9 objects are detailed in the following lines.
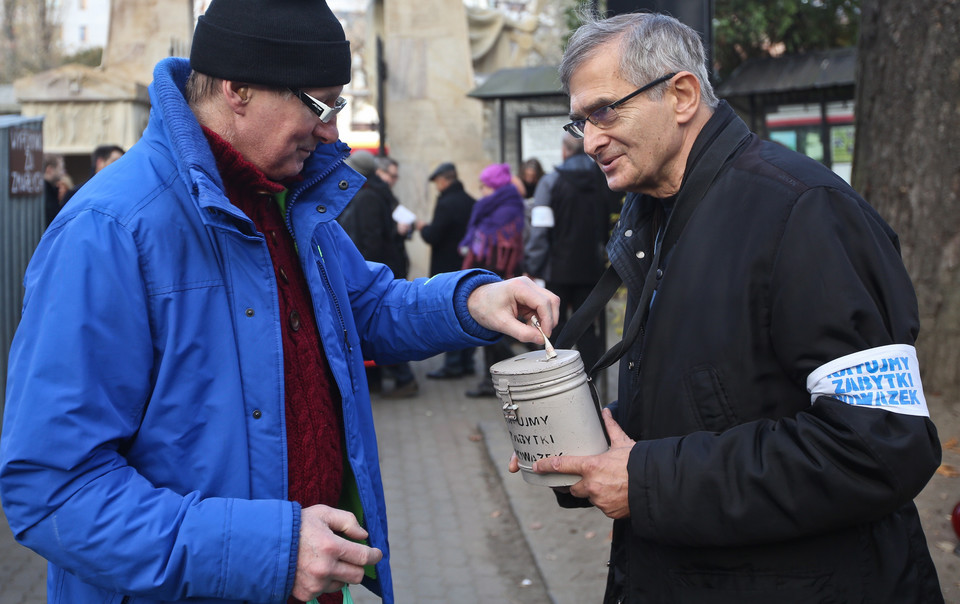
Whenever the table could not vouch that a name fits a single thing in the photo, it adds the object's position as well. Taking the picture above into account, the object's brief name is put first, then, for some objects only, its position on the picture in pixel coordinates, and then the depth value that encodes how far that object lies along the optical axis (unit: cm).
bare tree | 3753
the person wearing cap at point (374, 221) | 818
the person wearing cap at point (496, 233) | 862
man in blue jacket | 162
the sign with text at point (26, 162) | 683
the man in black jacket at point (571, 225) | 769
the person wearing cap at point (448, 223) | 923
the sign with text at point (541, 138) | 1229
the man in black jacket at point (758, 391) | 170
